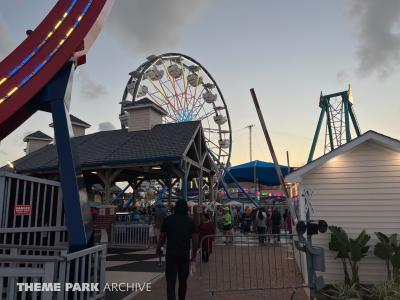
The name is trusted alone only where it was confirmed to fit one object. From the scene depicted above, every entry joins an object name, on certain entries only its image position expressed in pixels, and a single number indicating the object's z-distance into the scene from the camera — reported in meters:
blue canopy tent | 42.27
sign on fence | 5.90
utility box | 5.15
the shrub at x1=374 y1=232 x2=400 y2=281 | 7.08
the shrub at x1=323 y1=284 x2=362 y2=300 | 6.16
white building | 7.86
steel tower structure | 27.47
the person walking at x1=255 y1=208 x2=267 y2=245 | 16.23
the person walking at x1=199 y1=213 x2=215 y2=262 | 10.44
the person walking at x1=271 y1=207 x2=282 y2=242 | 16.83
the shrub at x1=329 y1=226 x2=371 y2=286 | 7.35
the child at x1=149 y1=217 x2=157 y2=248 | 13.58
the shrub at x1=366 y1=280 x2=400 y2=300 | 5.75
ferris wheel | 28.78
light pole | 69.81
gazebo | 14.85
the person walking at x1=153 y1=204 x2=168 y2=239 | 12.45
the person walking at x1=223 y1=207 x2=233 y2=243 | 15.73
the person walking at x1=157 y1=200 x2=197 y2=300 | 5.10
